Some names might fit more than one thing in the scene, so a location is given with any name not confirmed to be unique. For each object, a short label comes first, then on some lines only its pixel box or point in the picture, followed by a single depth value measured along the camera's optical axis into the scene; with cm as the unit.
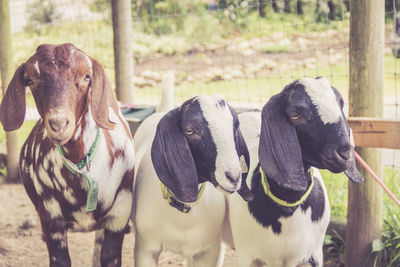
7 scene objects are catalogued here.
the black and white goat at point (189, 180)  206
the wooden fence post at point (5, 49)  516
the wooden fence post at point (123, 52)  450
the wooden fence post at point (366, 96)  307
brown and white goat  207
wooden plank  289
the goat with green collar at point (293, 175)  201
